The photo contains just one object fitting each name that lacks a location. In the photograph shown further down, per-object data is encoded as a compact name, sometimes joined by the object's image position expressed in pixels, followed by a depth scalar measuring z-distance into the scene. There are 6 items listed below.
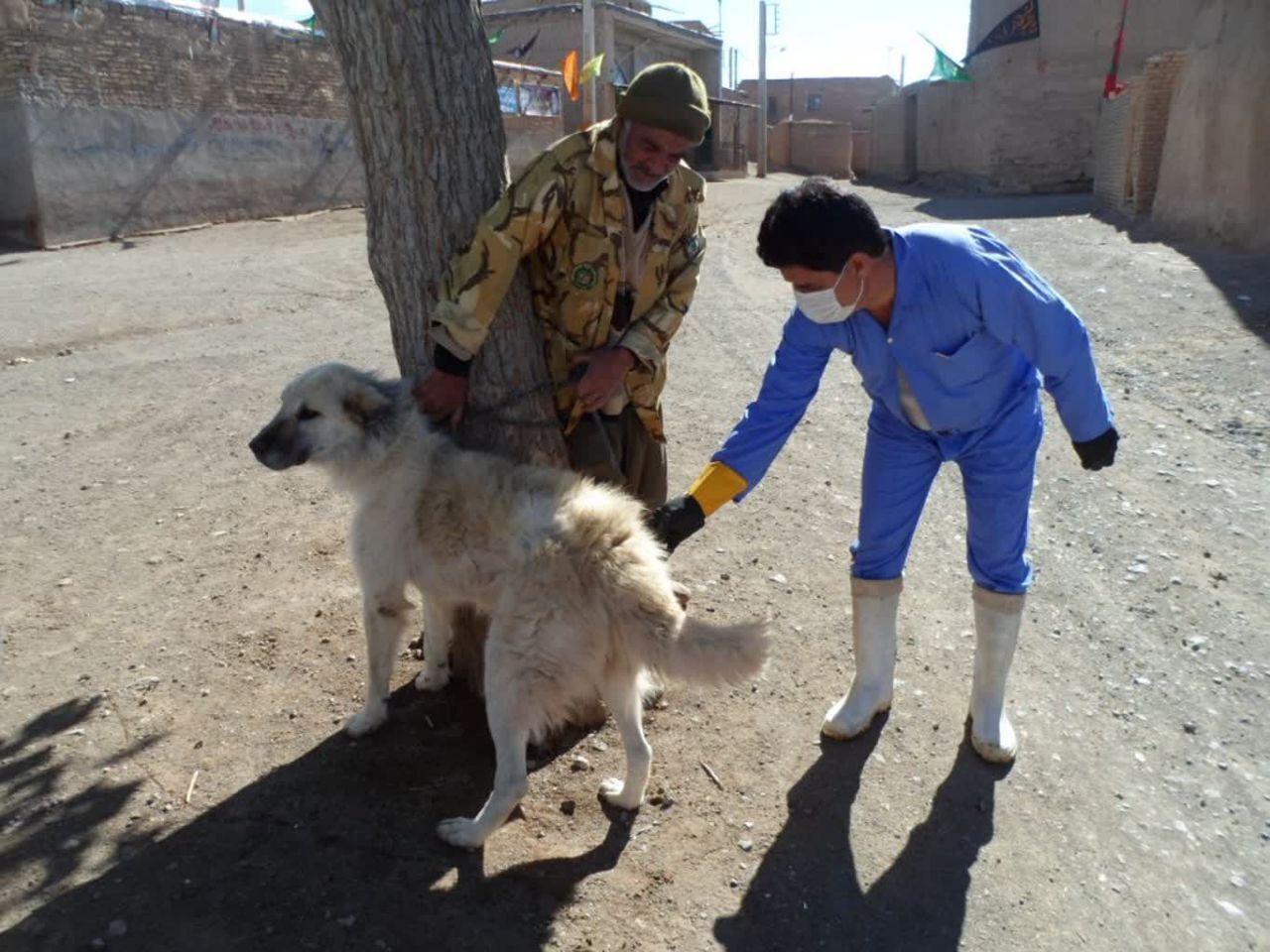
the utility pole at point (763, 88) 34.44
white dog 2.85
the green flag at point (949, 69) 23.62
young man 2.87
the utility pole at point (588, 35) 24.20
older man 3.17
